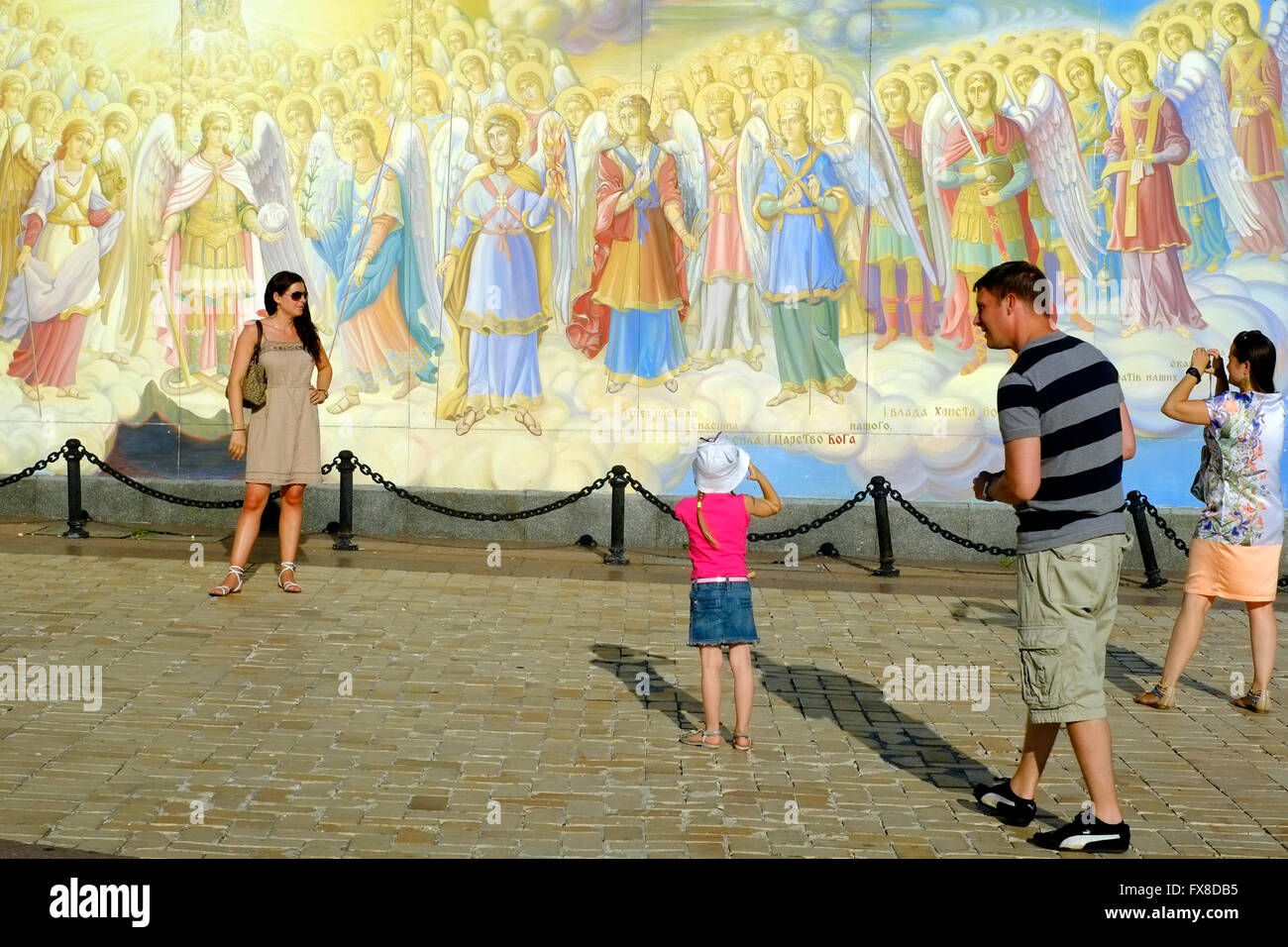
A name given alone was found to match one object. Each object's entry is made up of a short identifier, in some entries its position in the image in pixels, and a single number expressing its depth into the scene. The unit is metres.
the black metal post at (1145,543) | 10.90
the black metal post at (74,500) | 11.59
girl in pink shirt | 6.26
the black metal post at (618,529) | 11.29
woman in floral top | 7.06
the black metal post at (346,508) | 11.44
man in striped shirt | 5.02
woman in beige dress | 9.15
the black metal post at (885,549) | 11.14
